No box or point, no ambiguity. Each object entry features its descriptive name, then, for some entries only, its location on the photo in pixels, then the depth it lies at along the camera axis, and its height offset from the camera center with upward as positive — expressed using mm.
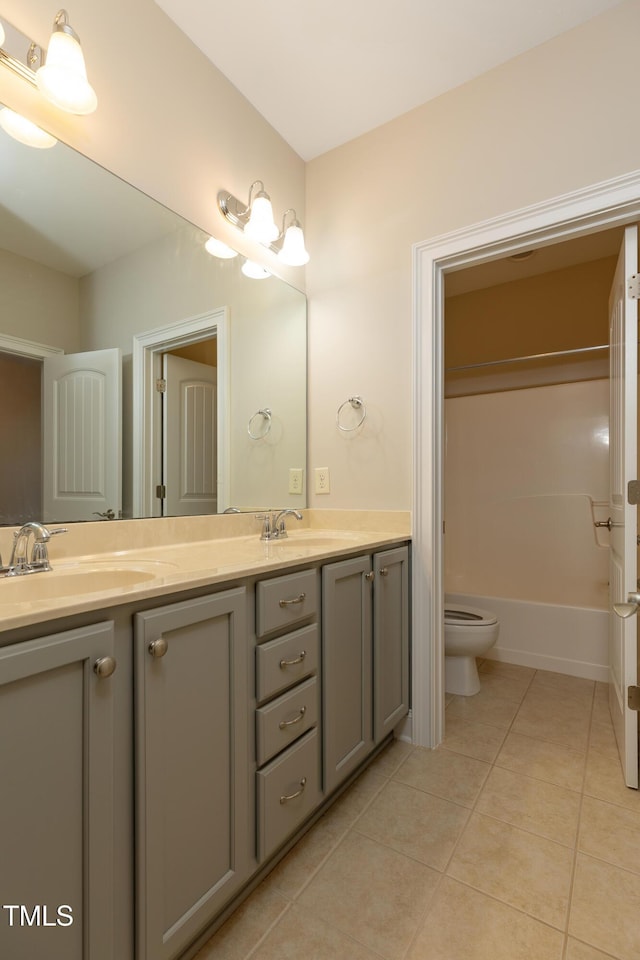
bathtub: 2523 -924
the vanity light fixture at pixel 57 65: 1139 +1041
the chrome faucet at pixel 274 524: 1843 -187
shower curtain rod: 2604 +733
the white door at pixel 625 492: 1570 -58
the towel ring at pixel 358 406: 2014 +318
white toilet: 2240 -834
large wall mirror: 1191 +391
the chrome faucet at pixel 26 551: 1073 -172
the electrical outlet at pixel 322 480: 2127 -10
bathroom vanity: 681 -501
